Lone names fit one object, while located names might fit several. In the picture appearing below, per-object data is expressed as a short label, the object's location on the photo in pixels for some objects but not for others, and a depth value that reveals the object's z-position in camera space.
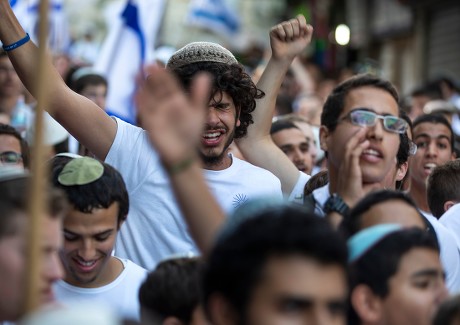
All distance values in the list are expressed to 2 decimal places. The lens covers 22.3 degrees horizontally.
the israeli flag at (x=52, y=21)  10.53
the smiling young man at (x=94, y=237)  4.88
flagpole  2.83
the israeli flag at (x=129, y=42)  10.62
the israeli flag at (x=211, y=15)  18.50
